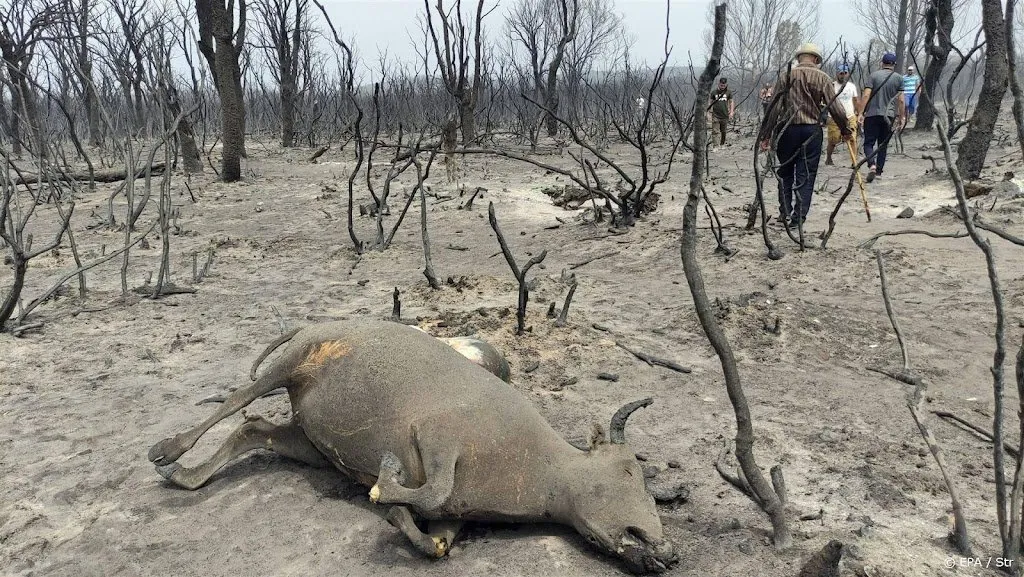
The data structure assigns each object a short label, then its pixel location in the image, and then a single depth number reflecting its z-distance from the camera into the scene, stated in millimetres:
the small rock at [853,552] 1855
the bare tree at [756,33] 39084
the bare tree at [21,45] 11312
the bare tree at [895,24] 23656
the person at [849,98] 8906
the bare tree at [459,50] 8446
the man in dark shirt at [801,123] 5758
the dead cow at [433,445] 1951
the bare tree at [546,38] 17619
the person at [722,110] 12575
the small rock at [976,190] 7545
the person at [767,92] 11300
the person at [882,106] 8680
